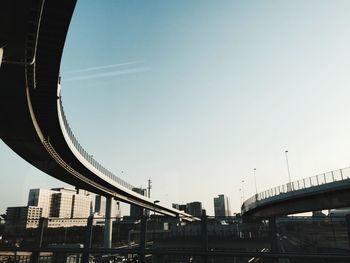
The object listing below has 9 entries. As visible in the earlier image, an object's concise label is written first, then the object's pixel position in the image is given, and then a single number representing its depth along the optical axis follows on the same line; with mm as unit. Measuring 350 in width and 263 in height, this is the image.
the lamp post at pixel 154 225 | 9759
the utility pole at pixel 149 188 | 114012
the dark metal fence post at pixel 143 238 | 8961
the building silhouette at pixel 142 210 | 85500
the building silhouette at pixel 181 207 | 150188
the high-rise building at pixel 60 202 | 125762
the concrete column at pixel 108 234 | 9514
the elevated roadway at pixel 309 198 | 30406
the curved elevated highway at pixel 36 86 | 11742
